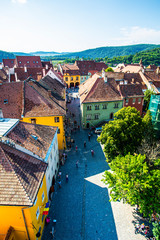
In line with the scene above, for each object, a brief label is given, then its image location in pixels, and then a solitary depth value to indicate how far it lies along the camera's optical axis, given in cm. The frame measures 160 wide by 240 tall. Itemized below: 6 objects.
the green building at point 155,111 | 3175
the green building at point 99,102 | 3956
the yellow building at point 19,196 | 1293
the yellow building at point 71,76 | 8138
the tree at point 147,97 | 4608
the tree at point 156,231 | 1507
